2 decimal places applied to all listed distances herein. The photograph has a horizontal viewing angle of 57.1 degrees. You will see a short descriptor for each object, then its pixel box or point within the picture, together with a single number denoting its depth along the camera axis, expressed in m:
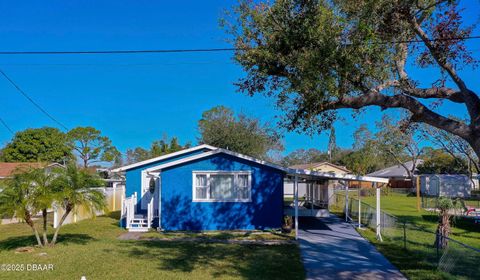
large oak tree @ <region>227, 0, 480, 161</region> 9.03
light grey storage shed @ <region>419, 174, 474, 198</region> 47.16
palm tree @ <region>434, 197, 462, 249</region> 12.64
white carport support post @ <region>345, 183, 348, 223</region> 21.92
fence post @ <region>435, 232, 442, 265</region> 10.87
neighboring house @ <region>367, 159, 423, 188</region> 71.31
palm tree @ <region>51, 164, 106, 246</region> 13.42
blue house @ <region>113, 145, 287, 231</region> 17.86
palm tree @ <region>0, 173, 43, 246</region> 12.62
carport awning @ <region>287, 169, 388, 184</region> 16.58
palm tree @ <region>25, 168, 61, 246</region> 12.83
